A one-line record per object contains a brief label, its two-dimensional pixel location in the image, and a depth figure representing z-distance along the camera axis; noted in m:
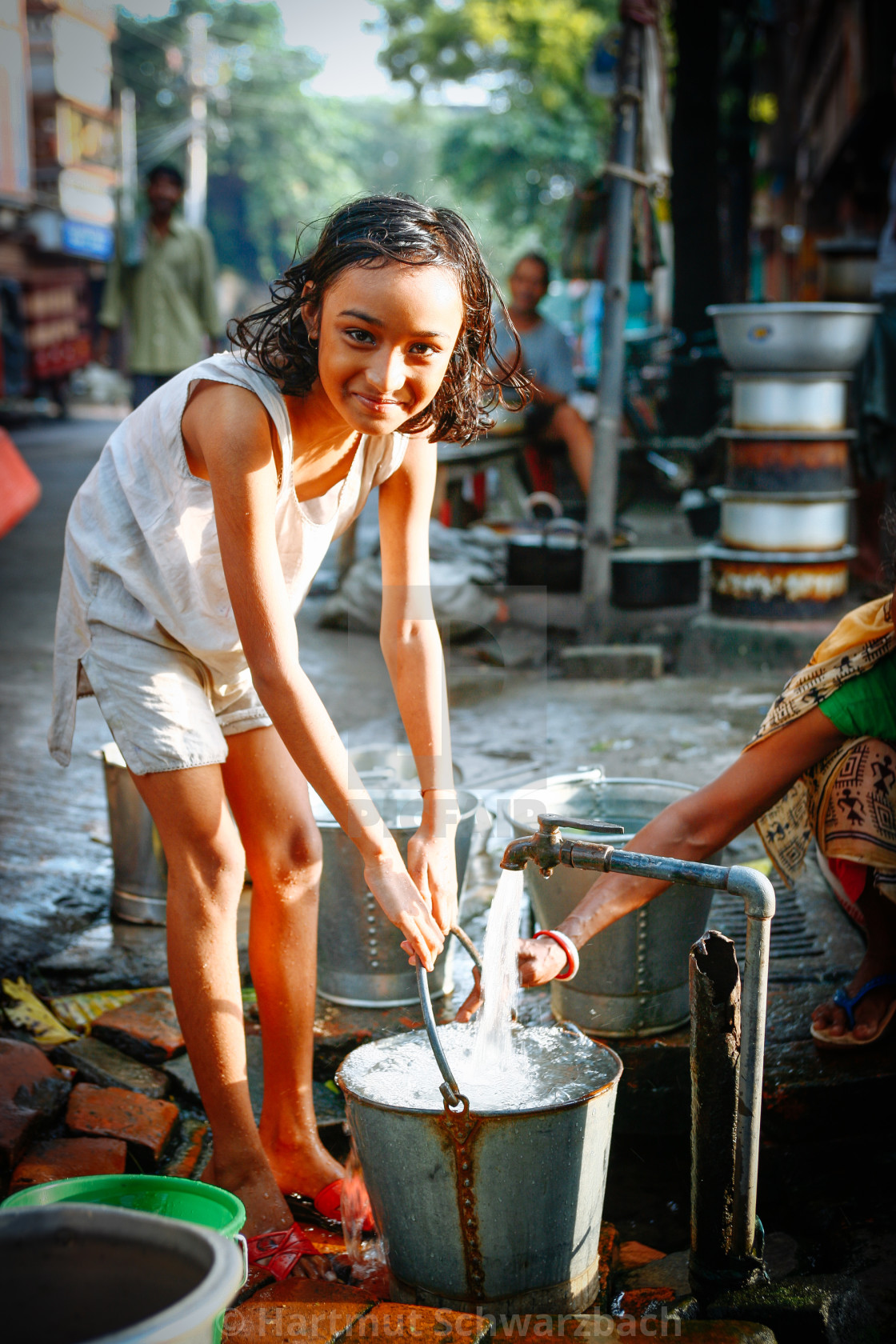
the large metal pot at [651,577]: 6.23
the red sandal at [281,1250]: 1.90
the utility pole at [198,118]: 29.47
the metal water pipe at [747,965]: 1.68
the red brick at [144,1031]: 2.61
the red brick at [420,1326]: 1.61
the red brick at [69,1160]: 2.10
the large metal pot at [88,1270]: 1.17
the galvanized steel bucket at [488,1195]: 1.73
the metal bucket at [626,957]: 2.45
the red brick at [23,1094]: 2.18
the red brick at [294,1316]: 1.65
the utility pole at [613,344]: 5.79
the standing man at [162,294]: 7.07
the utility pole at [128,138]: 28.88
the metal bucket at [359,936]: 2.72
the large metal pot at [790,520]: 5.57
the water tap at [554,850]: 1.84
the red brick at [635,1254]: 2.14
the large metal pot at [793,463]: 5.51
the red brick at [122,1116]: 2.27
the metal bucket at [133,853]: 3.14
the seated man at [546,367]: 7.19
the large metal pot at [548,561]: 6.40
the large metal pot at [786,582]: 5.66
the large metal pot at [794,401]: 5.45
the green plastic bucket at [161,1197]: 1.60
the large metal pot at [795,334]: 5.24
